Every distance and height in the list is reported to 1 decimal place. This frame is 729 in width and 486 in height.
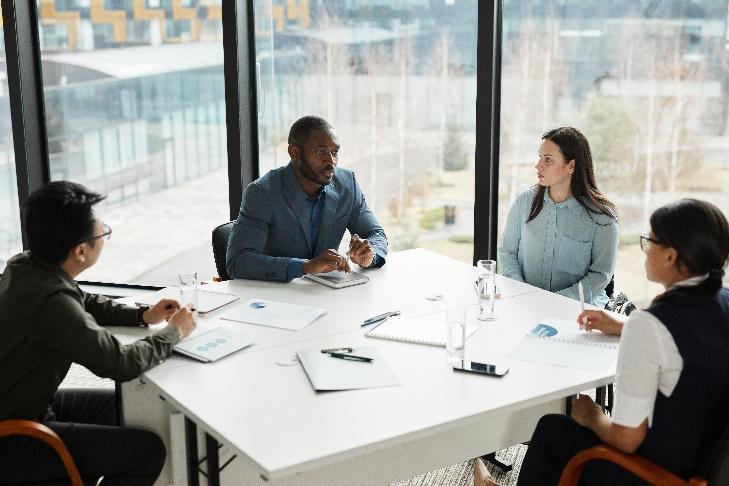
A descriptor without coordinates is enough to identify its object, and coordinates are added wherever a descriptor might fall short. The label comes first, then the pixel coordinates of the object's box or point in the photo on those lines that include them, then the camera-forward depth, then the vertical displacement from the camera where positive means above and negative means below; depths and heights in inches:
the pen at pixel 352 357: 98.9 -35.3
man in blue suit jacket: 135.5 -27.2
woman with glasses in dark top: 81.7 -29.0
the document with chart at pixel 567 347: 98.9 -35.7
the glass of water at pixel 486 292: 115.4 -32.9
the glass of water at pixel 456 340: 97.4 -33.0
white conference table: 81.3 -35.8
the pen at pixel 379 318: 112.0 -35.3
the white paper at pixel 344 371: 91.9 -35.4
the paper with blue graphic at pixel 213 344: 100.0 -35.0
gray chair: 142.4 -32.7
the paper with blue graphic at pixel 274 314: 111.6 -35.2
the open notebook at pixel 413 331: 105.4 -35.4
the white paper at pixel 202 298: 117.7 -35.0
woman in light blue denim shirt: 136.6 -28.9
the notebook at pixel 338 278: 128.6 -35.0
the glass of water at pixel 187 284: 111.7 -30.4
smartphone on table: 95.2 -35.6
